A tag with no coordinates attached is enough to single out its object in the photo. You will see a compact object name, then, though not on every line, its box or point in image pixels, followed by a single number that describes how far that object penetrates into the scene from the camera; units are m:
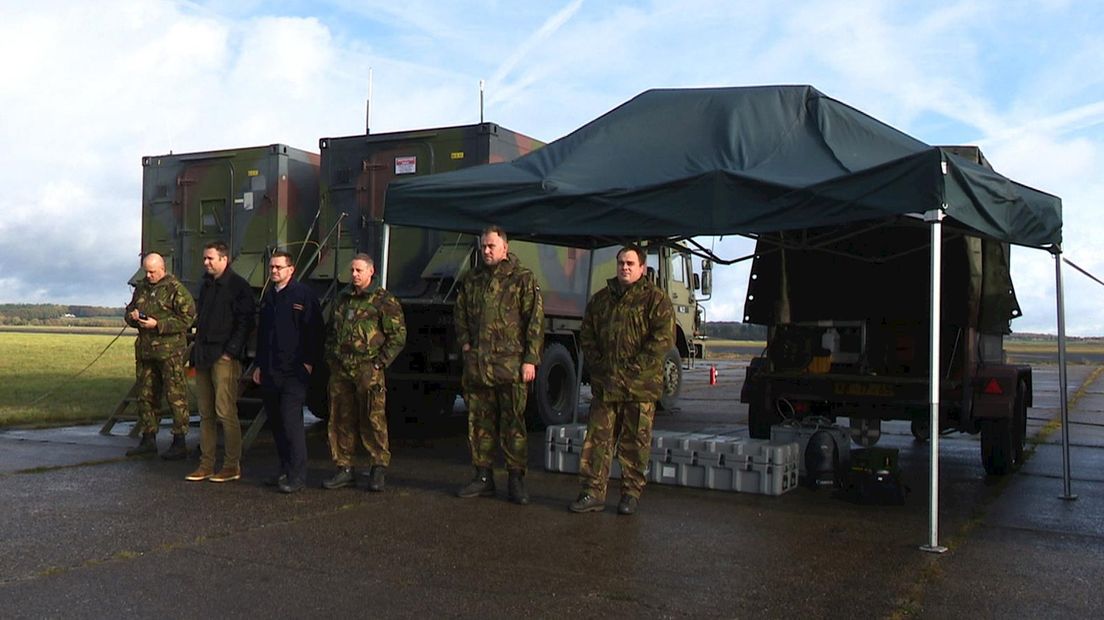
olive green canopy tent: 6.23
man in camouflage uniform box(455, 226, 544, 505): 6.80
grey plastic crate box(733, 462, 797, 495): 7.39
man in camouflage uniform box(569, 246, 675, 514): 6.52
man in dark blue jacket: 7.13
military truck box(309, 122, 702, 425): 10.48
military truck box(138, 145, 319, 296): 11.52
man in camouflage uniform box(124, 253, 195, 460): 8.66
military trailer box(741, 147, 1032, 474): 8.15
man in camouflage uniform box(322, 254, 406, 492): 7.10
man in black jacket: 7.59
